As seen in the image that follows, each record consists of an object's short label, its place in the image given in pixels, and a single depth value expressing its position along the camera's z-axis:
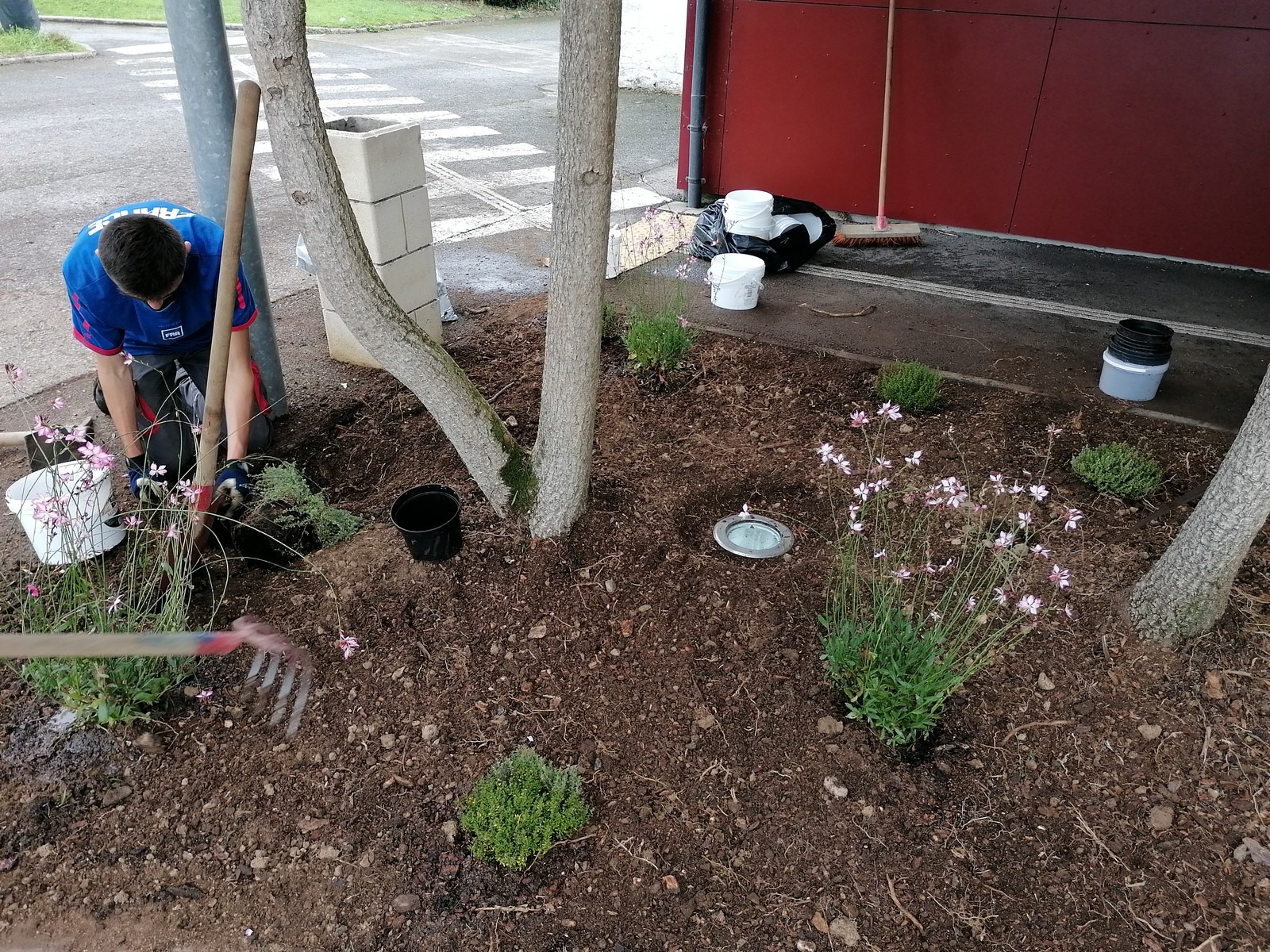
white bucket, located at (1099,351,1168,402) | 4.18
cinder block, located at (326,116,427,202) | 3.91
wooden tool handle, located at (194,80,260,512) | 2.66
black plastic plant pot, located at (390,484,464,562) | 2.91
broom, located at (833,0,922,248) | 6.62
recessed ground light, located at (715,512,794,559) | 3.12
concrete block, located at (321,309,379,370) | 4.45
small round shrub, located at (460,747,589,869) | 2.14
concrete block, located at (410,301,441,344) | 4.57
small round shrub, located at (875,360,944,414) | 4.02
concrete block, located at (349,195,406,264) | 4.07
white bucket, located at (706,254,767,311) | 5.23
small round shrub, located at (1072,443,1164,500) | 3.41
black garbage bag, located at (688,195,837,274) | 5.92
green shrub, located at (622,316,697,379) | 4.15
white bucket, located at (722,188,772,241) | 5.83
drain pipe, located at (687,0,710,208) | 6.90
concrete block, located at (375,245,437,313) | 4.29
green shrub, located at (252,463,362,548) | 3.02
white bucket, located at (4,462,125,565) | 2.52
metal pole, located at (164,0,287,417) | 3.23
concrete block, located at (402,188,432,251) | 4.26
